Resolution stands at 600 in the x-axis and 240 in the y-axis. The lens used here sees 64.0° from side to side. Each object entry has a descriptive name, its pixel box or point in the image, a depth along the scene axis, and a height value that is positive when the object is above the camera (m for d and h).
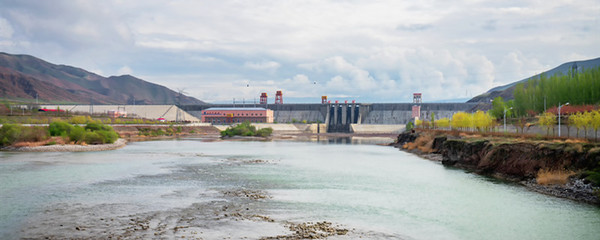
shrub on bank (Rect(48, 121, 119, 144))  67.88 -2.24
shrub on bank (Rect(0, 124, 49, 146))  62.09 -2.18
